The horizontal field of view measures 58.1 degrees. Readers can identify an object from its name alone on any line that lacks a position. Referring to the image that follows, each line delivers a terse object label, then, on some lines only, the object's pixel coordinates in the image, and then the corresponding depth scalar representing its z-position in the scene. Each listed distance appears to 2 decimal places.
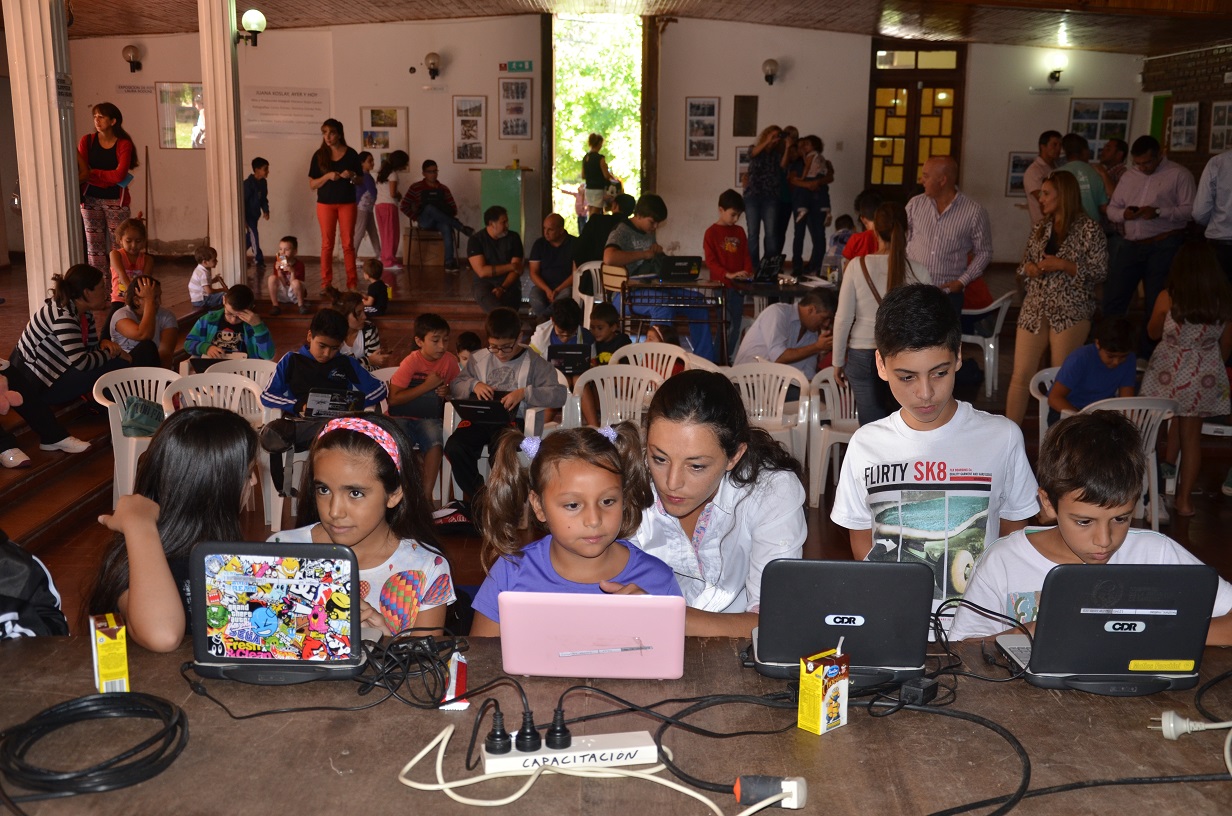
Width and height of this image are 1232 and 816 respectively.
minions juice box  1.73
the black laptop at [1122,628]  1.80
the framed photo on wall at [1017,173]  13.63
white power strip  1.63
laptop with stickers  1.82
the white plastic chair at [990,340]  7.92
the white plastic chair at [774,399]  5.96
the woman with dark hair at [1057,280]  6.00
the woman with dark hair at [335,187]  10.95
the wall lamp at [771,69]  13.45
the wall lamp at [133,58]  13.61
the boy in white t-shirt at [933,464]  2.48
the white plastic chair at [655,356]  6.30
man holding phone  8.11
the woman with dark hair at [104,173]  8.79
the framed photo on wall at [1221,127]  10.30
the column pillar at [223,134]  8.91
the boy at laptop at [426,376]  5.95
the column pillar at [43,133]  6.72
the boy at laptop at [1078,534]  2.14
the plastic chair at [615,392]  5.82
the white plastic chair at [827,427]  5.89
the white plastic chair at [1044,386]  5.80
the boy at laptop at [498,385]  5.64
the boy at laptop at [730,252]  8.51
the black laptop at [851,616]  1.80
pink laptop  1.83
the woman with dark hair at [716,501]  2.30
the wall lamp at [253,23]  10.05
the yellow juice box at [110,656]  1.82
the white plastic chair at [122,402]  5.16
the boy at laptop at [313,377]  5.22
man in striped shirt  6.58
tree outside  13.75
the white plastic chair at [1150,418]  5.23
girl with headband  2.38
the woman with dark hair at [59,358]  5.89
